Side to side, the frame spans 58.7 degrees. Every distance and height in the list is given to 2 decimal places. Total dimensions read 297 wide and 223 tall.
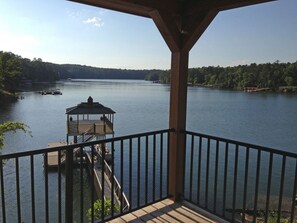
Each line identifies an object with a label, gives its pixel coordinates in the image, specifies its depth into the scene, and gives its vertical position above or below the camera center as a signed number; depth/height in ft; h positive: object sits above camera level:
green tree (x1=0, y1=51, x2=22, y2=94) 130.31 +3.87
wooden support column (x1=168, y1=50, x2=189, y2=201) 9.75 -1.37
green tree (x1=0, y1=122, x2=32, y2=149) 22.15 -4.02
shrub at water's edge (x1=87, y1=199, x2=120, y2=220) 20.02 -10.13
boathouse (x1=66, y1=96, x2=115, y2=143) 44.69 -8.27
